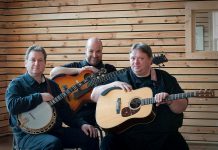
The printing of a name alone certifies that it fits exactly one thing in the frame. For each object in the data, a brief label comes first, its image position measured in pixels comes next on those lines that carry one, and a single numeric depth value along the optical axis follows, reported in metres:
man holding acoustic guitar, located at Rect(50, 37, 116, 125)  3.82
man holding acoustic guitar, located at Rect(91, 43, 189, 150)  3.01
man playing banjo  2.96
